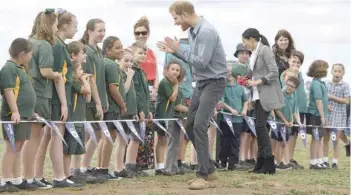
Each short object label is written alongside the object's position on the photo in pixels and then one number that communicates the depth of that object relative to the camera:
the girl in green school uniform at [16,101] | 8.14
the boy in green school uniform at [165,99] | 10.62
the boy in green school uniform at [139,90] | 10.26
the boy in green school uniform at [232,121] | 11.84
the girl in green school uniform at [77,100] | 8.96
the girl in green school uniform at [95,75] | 9.39
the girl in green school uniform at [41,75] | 8.49
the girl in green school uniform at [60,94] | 8.65
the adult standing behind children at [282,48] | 12.53
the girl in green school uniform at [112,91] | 9.70
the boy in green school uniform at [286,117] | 12.39
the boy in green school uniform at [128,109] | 9.98
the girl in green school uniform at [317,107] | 13.00
